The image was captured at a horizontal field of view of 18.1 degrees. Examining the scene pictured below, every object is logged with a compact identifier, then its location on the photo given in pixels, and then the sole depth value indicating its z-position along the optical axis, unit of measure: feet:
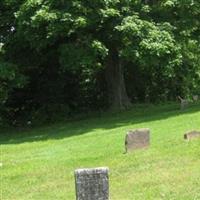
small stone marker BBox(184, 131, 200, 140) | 54.90
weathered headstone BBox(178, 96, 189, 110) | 91.74
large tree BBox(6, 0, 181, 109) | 81.10
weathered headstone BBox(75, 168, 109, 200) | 26.00
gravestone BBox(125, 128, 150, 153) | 52.60
